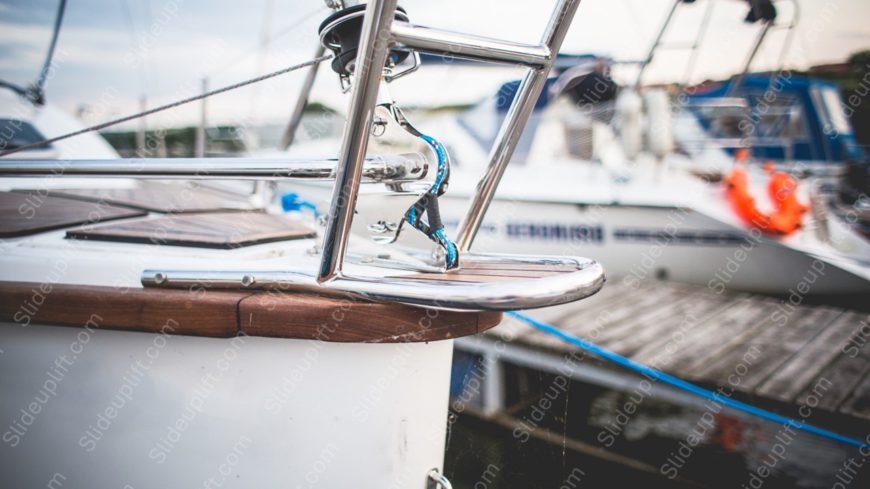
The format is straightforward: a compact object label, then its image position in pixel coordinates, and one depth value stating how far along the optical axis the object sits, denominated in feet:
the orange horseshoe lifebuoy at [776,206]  13.16
